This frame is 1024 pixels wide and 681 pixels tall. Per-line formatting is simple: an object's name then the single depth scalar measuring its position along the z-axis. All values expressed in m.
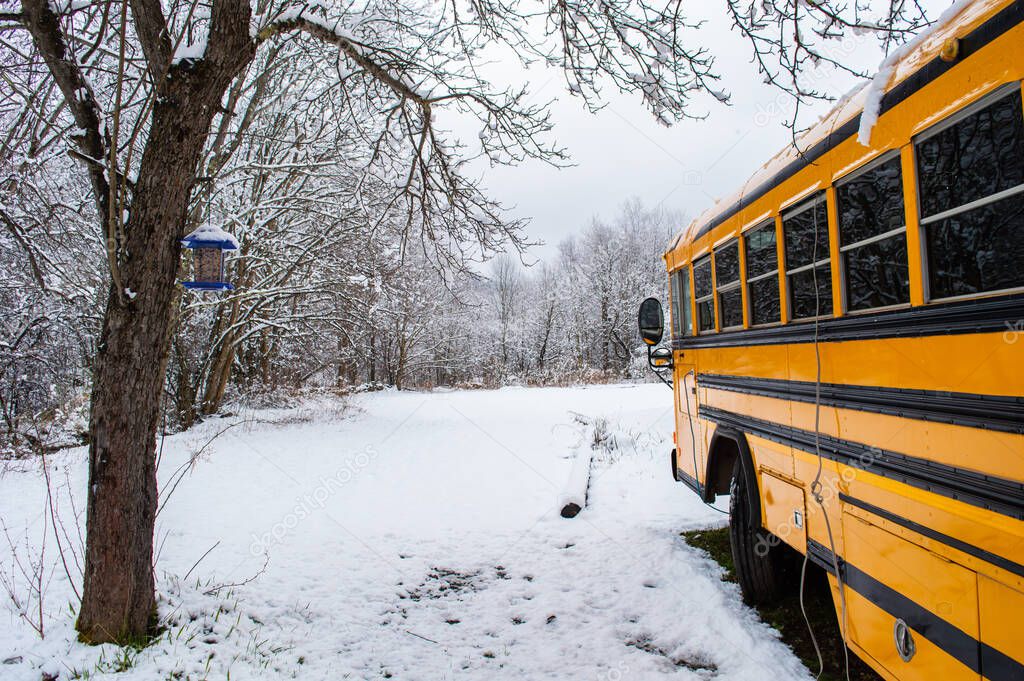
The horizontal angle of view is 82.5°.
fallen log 6.29
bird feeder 4.93
